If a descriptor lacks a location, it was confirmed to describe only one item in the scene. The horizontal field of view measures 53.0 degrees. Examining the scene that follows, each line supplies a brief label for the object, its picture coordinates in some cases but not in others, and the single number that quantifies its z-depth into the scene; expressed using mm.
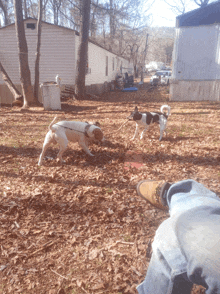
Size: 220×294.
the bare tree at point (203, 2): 21706
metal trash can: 12095
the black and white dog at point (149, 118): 6262
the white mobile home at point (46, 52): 16328
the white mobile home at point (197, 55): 14305
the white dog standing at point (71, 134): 4910
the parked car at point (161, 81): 30308
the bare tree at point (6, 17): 28953
